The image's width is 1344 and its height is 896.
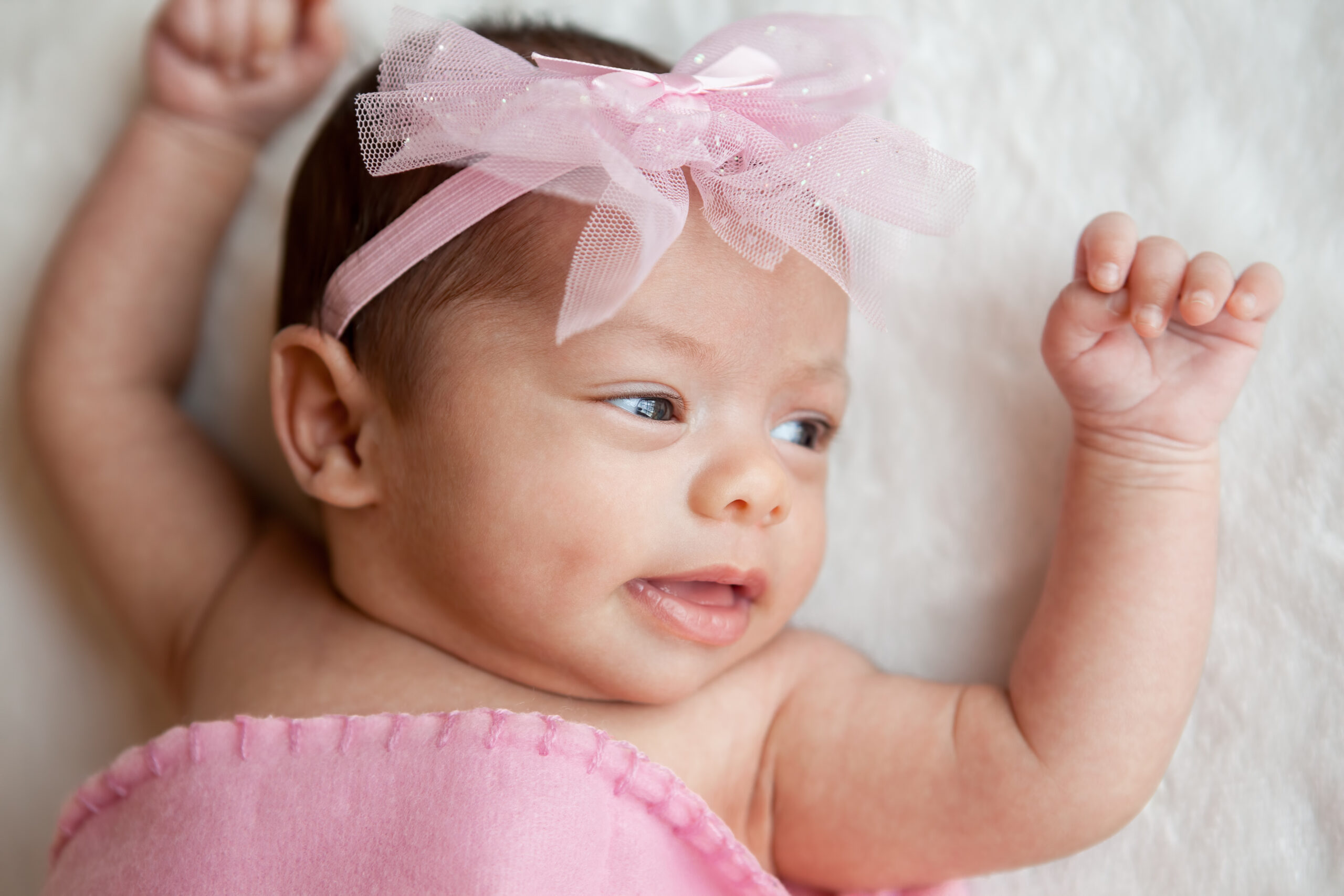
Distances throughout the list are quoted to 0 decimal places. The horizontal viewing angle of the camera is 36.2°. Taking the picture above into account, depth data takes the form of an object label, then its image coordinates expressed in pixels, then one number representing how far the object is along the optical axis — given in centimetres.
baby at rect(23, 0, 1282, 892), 43
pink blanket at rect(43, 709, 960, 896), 41
